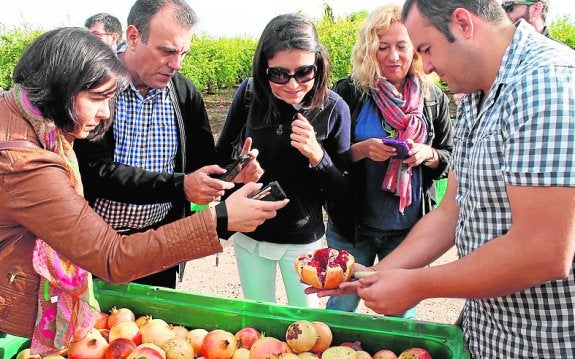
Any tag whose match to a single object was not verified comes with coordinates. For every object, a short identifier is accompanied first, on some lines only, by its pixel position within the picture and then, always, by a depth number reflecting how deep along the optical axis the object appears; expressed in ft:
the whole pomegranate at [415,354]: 5.87
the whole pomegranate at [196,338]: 6.59
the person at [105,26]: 18.94
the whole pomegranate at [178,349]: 6.30
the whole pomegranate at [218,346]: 6.35
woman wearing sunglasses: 8.48
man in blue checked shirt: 8.04
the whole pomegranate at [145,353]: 5.98
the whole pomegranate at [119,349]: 6.23
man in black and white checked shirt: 4.11
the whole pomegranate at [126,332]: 6.59
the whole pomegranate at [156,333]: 6.54
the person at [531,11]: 12.07
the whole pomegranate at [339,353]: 5.97
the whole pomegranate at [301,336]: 6.14
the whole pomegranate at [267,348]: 6.13
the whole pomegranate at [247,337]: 6.47
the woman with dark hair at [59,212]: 5.08
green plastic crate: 6.13
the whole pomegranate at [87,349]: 6.29
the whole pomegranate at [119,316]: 6.93
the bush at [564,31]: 30.04
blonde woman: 9.41
